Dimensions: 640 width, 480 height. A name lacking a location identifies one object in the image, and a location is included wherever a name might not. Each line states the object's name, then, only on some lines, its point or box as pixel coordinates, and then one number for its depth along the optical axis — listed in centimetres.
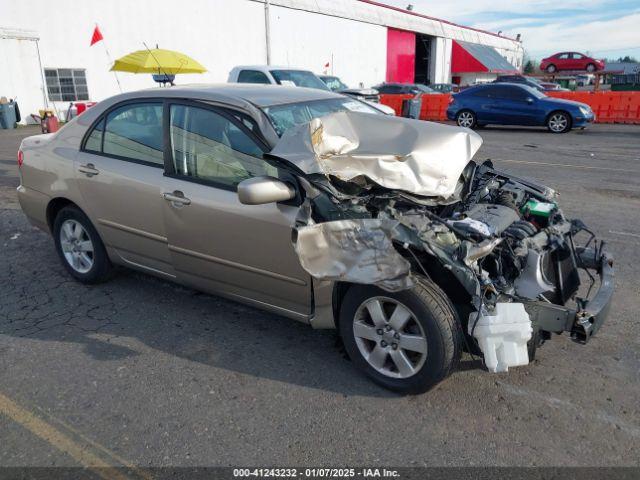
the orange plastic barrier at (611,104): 1850
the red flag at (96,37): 1607
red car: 4316
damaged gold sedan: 288
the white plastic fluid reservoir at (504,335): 274
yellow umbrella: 1358
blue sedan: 1602
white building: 1984
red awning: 5065
